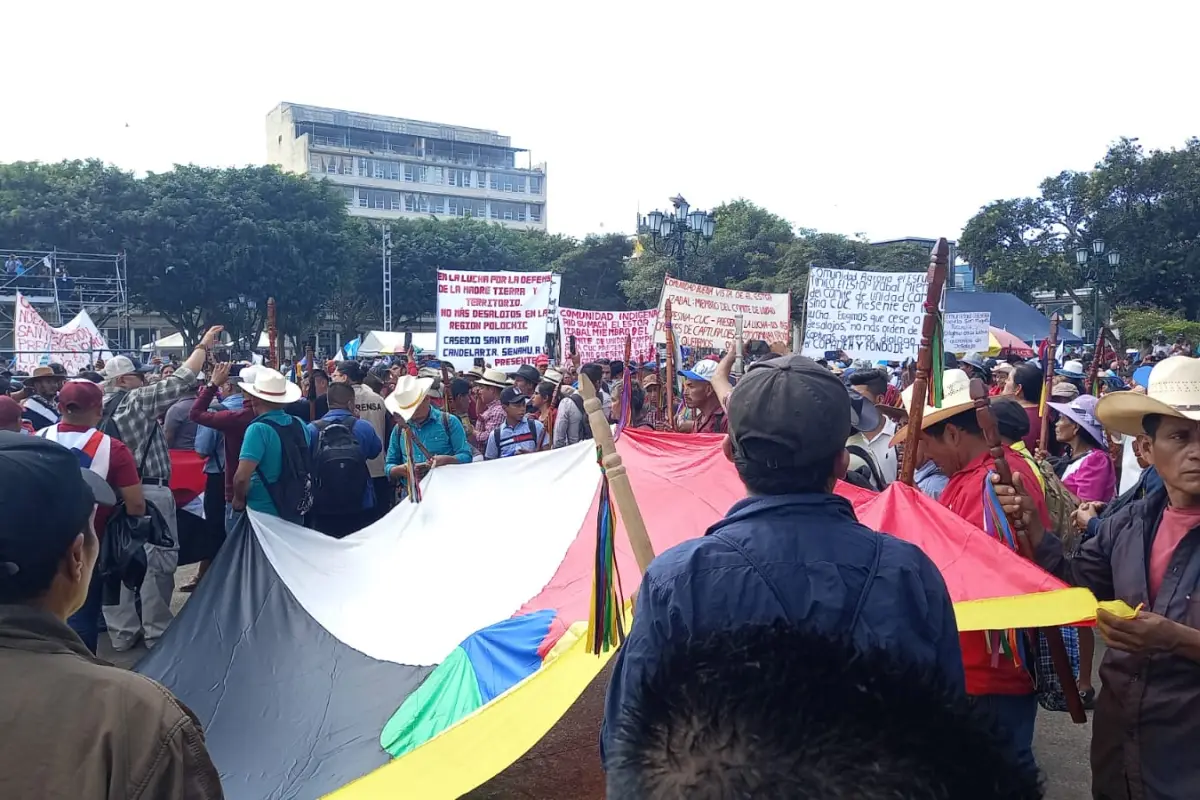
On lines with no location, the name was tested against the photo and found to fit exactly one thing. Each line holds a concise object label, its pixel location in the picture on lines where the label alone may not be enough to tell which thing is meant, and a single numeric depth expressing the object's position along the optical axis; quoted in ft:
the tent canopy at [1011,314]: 80.84
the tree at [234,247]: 109.19
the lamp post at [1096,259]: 70.33
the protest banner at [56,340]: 46.26
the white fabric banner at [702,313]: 36.69
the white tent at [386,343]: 95.96
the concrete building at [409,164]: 254.68
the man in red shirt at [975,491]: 8.66
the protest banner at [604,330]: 43.04
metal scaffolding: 95.50
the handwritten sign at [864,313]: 35.40
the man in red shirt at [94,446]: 15.51
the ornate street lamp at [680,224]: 53.36
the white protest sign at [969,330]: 49.44
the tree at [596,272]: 168.25
